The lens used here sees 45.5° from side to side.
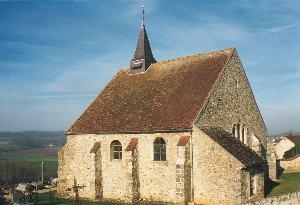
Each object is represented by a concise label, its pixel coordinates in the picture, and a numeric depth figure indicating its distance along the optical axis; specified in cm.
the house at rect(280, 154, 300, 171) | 4000
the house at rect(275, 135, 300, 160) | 5943
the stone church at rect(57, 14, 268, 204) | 2277
